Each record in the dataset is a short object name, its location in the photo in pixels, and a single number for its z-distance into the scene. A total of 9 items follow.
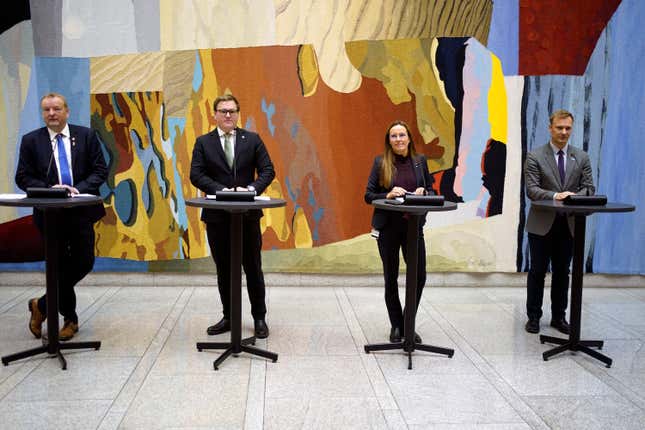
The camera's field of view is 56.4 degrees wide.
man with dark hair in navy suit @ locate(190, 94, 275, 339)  3.99
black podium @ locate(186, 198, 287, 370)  3.66
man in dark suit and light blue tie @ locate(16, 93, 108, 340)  3.92
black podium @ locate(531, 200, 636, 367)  3.75
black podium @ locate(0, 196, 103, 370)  3.57
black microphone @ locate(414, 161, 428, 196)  3.95
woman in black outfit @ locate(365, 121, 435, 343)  3.93
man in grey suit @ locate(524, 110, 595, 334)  4.20
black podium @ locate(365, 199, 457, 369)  3.73
